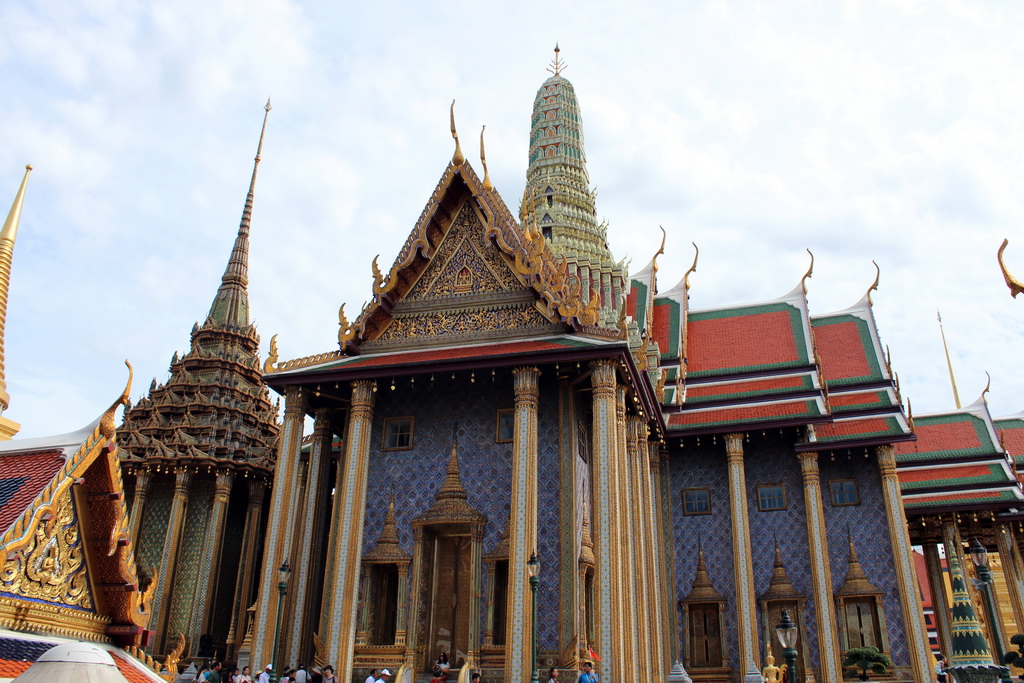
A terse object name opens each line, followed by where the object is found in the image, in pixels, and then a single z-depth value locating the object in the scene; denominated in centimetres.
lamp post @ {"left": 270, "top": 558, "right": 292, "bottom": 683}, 1350
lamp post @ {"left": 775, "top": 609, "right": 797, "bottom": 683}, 1075
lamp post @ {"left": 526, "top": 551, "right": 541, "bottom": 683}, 1152
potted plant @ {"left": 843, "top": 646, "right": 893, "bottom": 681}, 1673
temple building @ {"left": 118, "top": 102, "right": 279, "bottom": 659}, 2144
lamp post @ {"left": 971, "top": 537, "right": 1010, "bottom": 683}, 973
